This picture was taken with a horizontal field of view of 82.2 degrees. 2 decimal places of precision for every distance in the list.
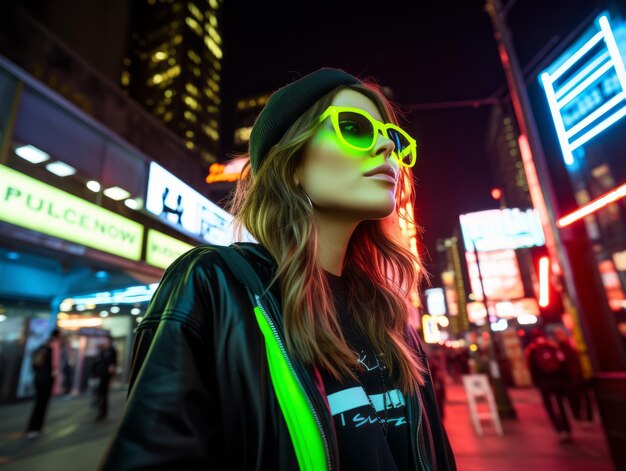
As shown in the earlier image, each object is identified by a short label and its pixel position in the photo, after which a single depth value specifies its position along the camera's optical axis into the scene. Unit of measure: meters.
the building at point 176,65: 73.88
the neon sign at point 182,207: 5.75
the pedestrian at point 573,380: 7.68
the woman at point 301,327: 0.86
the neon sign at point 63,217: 5.05
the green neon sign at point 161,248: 7.81
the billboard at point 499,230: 10.46
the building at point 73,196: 5.76
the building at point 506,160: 62.81
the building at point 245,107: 61.66
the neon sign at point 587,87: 3.88
